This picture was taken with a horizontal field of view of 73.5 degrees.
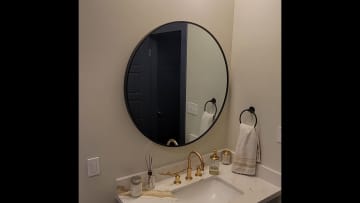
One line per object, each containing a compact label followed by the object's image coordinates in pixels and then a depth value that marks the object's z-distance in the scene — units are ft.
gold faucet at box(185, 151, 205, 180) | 5.09
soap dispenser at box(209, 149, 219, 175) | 5.33
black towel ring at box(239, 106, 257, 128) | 5.35
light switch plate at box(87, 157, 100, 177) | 4.10
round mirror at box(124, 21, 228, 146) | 4.47
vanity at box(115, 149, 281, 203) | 4.42
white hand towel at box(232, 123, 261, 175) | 5.22
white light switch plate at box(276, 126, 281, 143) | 4.83
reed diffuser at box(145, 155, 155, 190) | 4.62
